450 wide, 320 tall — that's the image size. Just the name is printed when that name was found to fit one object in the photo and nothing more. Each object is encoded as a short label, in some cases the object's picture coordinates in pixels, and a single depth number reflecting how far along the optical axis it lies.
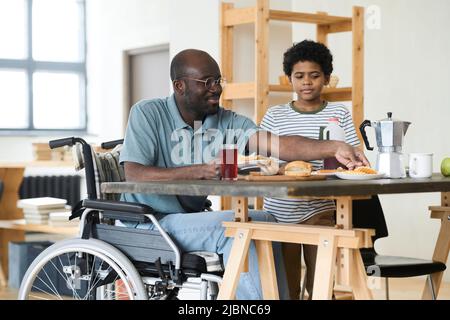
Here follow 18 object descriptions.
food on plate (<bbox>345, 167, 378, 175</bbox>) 4.09
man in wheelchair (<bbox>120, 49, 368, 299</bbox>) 4.25
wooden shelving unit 7.63
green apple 4.65
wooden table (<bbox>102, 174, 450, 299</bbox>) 3.53
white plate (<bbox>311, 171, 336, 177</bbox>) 4.27
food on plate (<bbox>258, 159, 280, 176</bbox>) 4.15
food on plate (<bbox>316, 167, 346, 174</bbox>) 4.31
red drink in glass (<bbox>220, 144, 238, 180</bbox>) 4.03
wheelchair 4.21
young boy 5.20
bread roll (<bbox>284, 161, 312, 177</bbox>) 3.99
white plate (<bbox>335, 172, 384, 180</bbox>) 4.05
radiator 13.47
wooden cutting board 3.92
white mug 4.51
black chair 5.11
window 13.74
